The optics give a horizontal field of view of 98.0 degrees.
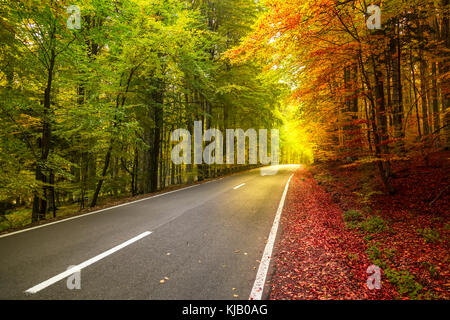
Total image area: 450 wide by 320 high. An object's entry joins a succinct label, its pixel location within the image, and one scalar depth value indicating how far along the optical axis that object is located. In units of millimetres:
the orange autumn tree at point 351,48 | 4688
